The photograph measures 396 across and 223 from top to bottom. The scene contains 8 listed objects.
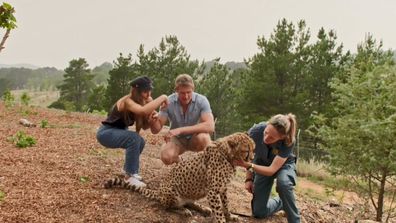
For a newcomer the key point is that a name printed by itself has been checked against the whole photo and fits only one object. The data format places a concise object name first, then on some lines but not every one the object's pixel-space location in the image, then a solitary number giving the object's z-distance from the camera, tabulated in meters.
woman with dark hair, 5.05
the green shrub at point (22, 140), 7.18
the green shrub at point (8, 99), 14.55
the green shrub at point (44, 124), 10.12
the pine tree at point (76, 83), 48.25
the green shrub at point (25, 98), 15.33
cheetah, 4.43
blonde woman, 4.73
